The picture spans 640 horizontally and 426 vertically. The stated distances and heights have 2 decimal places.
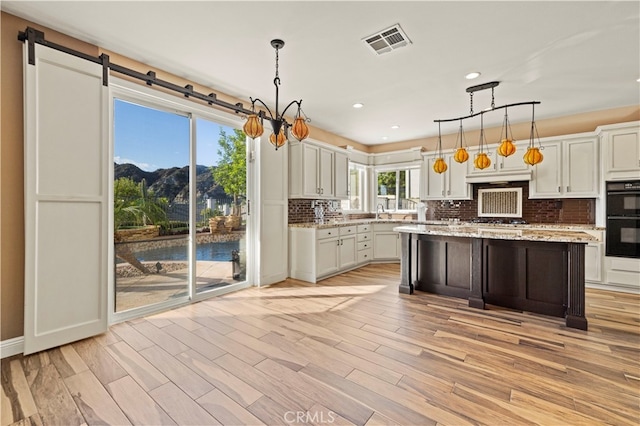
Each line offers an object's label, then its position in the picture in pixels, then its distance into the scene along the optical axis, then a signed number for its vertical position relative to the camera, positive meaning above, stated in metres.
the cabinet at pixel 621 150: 4.11 +0.92
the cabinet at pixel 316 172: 4.87 +0.75
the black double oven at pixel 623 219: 4.04 -0.06
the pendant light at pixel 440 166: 4.12 +0.68
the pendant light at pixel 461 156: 3.81 +0.77
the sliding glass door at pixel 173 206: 3.10 +0.09
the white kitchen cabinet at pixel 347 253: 5.24 -0.72
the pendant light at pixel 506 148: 3.34 +0.76
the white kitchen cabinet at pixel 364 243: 5.77 -0.60
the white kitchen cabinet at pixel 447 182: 5.72 +0.64
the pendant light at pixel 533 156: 3.46 +0.69
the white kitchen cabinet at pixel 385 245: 6.19 -0.66
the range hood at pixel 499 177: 5.05 +0.68
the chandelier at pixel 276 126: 2.69 +0.81
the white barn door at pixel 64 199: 2.36 +0.12
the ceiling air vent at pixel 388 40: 2.57 +1.61
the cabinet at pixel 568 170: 4.55 +0.73
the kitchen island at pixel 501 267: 2.96 -0.64
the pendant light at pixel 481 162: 3.77 +0.68
